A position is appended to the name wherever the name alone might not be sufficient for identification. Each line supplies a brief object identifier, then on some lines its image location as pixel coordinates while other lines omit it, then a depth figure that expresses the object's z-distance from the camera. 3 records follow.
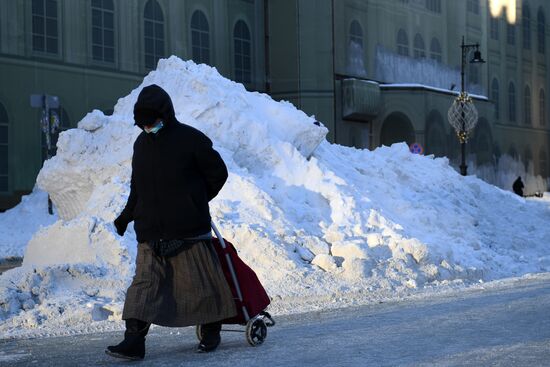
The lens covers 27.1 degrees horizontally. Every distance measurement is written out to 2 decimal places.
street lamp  38.91
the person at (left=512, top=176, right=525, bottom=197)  48.41
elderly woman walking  7.09
